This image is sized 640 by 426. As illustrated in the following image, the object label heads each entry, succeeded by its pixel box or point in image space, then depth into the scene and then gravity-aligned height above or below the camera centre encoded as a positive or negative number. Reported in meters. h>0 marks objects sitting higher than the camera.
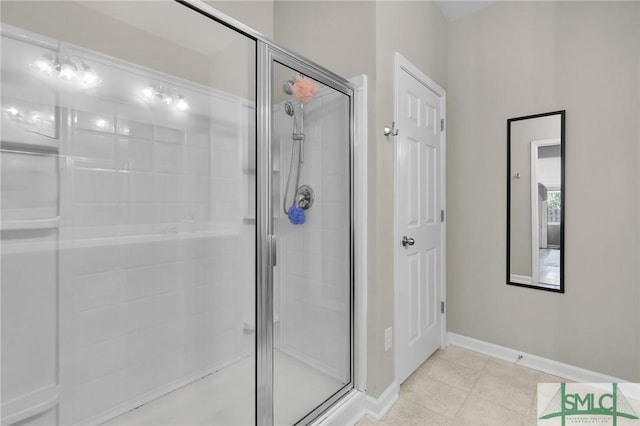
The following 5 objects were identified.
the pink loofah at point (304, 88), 1.46 +0.59
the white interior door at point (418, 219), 1.93 -0.05
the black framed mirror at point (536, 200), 2.09 +0.08
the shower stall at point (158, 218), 1.11 -0.03
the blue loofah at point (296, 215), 1.50 -0.02
